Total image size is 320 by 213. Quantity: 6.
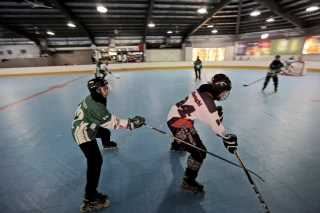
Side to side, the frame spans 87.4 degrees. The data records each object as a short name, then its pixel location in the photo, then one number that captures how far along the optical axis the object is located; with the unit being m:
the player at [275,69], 7.11
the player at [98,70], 9.39
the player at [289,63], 12.59
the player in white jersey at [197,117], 1.85
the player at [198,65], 10.97
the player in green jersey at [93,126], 1.85
